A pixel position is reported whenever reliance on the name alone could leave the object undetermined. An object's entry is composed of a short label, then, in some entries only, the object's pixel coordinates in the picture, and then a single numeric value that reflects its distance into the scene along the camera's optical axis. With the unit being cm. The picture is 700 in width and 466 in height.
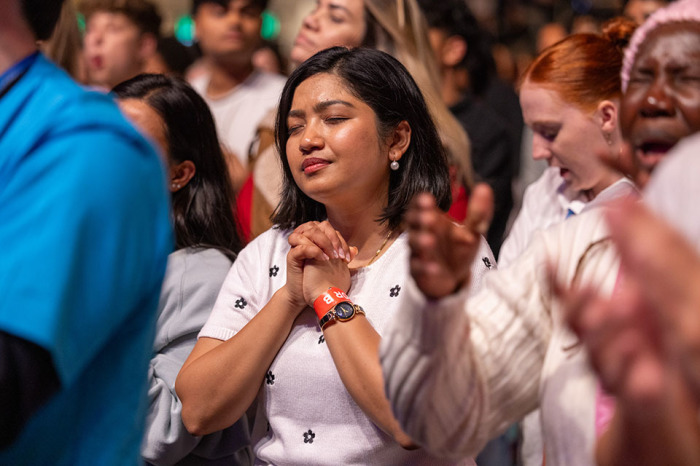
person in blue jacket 155
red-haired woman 237
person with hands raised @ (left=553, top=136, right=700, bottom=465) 129
